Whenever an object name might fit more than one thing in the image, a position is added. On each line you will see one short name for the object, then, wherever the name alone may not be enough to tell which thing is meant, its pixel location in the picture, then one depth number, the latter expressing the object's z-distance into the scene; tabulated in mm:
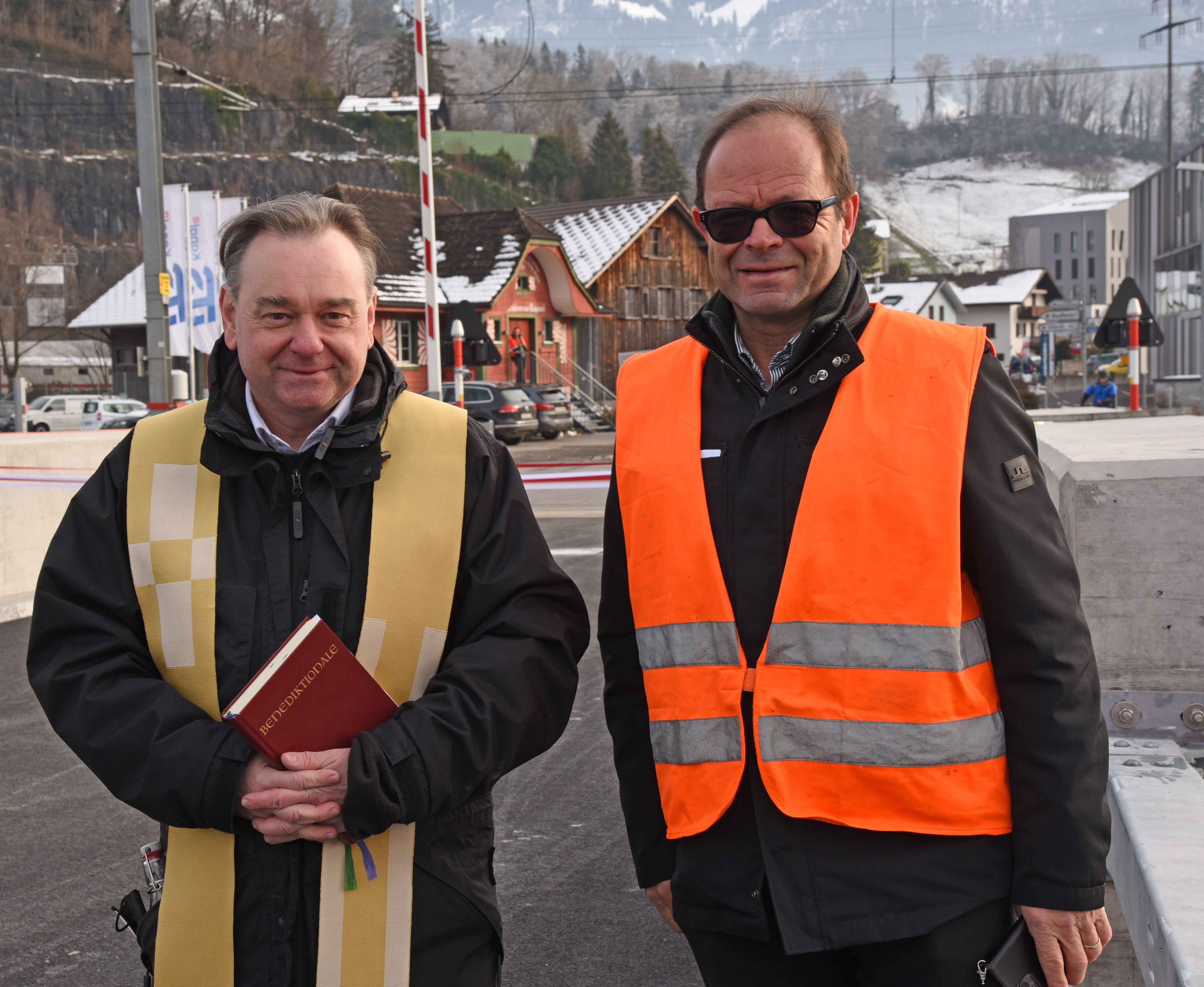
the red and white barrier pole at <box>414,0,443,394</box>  15672
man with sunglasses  2213
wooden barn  49875
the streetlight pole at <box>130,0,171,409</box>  14195
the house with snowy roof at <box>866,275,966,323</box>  79875
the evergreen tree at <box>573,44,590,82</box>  155500
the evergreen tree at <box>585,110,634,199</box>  94250
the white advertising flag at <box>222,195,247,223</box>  20438
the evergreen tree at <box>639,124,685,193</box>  96812
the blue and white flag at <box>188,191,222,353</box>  18500
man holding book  2338
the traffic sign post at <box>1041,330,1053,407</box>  53375
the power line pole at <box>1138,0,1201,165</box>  51094
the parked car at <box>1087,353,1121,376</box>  71625
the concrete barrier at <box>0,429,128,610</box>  9953
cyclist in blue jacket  28609
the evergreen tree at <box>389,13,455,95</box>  81500
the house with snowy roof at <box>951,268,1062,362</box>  92125
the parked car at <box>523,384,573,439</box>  36812
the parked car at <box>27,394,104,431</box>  41719
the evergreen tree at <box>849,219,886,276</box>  97625
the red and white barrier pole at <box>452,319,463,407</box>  19406
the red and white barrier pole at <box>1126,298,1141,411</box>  20609
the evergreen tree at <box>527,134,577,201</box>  93562
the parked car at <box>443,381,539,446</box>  34875
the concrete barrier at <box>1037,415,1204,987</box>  3012
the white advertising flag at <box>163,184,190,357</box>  18141
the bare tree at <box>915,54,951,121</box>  182400
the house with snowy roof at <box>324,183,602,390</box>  41500
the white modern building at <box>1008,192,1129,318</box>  126062
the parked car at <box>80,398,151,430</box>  40281
